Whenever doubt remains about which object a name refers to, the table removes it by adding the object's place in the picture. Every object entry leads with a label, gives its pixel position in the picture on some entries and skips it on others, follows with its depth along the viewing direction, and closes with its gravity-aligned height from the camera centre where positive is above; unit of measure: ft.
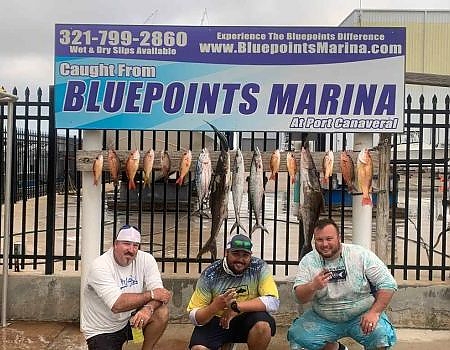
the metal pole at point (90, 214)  20.84 -1.37
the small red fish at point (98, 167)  19.66 +0.15
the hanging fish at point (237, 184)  17.51 -0.28
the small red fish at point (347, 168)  18.71 +0.20
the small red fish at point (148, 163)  18.76 +0.28
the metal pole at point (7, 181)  20.84 -0.34
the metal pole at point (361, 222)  20.74 -1.49
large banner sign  19.83 +3.05
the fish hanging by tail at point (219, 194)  17.48 -0.56
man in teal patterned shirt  15.20 -2.74
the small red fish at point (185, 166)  18.54 +0.21
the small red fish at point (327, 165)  18.16 +0.29
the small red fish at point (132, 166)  19.02 +0.19
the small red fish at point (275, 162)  18.30 +0.35
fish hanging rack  19.19 +0.47
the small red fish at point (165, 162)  19.36 +0.33
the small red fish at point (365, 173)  18.15 +0.07
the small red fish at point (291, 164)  18.34 +0.30
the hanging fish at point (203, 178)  17.57 -0.13
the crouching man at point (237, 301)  15.48 -3.10
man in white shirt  15.05 -2.95
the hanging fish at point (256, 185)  17.51 -0.30
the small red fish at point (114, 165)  19.52 +0.22
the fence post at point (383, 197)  19.75 -0.66
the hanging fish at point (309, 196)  17.52 -0.57
